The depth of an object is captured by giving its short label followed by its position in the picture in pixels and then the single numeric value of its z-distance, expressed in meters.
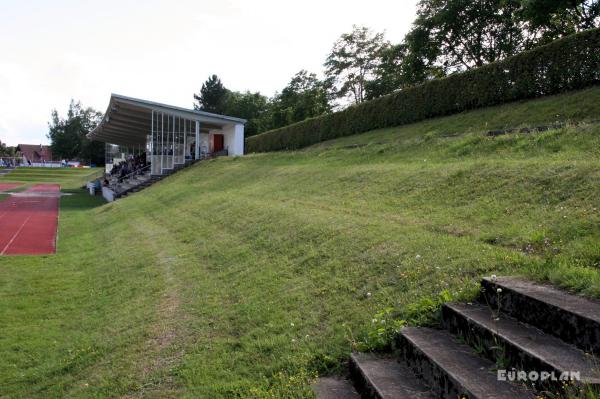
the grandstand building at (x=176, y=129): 31.06
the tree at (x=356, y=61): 53.72
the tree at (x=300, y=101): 58.19
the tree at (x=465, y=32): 33.31
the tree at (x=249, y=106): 79.25
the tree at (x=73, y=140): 99.50
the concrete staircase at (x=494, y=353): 2.86
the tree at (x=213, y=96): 87.94
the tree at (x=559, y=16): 17.81
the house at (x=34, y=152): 133.49
